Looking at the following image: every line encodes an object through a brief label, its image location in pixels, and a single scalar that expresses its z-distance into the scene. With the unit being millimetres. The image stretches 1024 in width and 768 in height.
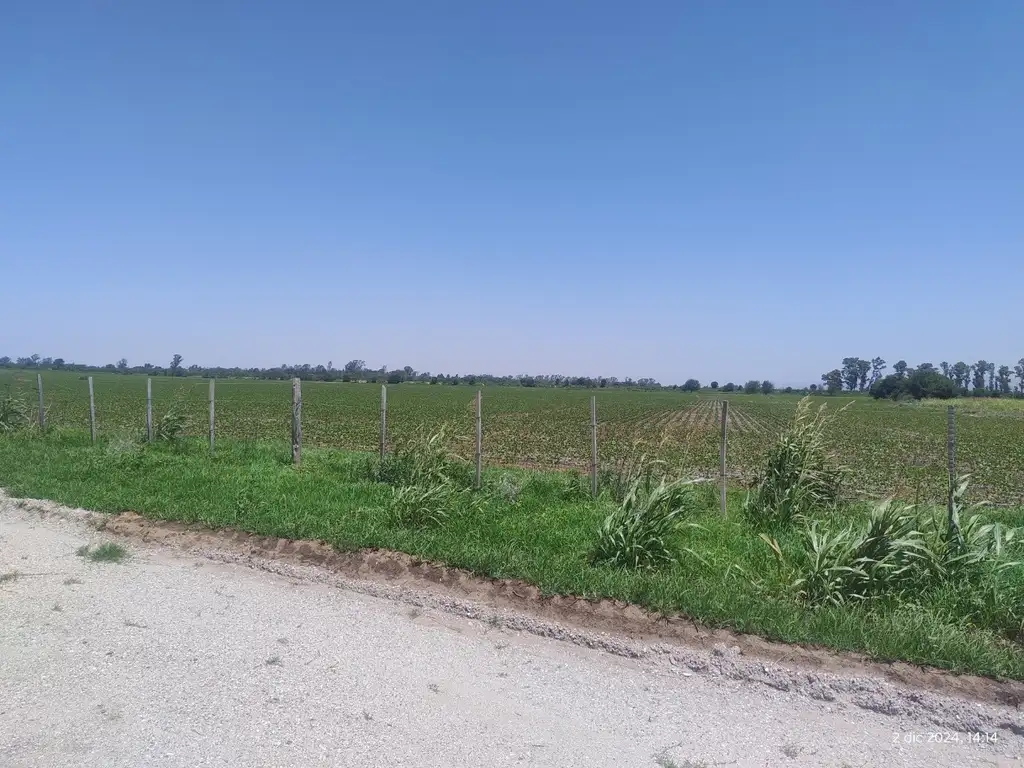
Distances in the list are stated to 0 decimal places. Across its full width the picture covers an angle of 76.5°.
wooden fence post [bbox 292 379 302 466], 12023
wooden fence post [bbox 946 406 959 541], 5992
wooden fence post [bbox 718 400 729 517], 8427
